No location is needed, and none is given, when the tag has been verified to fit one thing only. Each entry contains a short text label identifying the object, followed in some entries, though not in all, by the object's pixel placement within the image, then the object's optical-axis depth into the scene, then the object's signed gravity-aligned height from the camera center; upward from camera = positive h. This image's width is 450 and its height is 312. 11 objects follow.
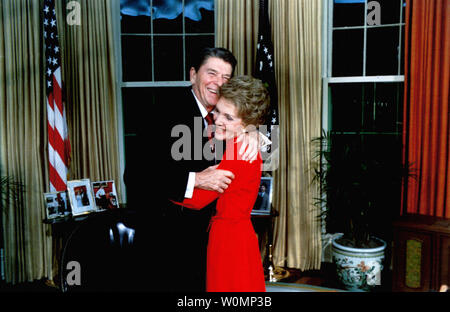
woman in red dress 1.21 -0.26
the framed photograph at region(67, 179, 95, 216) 3.04 -0.59
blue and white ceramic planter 3.13 -1.20
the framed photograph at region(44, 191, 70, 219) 3.07 -0.66
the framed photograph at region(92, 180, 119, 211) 3.18 -0.60
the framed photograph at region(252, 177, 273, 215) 3.22 -0.64
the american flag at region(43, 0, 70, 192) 3.06 +0.15
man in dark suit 1.36 -0.20
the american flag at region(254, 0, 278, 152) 3.29 +0.57
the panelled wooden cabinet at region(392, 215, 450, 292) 2.90 -1.03
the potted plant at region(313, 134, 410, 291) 3.09 -0.63
